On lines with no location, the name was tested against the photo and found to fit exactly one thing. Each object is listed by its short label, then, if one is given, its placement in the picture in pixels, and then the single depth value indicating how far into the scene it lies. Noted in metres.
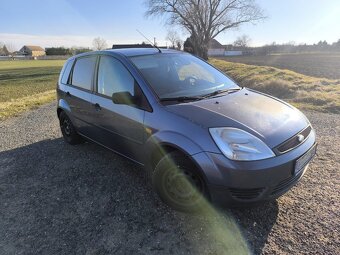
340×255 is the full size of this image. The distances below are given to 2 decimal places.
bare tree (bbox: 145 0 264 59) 47.03
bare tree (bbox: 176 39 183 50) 61.64
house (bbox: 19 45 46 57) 126.74
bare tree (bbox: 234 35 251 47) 116.38
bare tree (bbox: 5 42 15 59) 126.49
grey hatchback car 2.70
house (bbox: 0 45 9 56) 124.74
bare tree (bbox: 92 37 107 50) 110.38
